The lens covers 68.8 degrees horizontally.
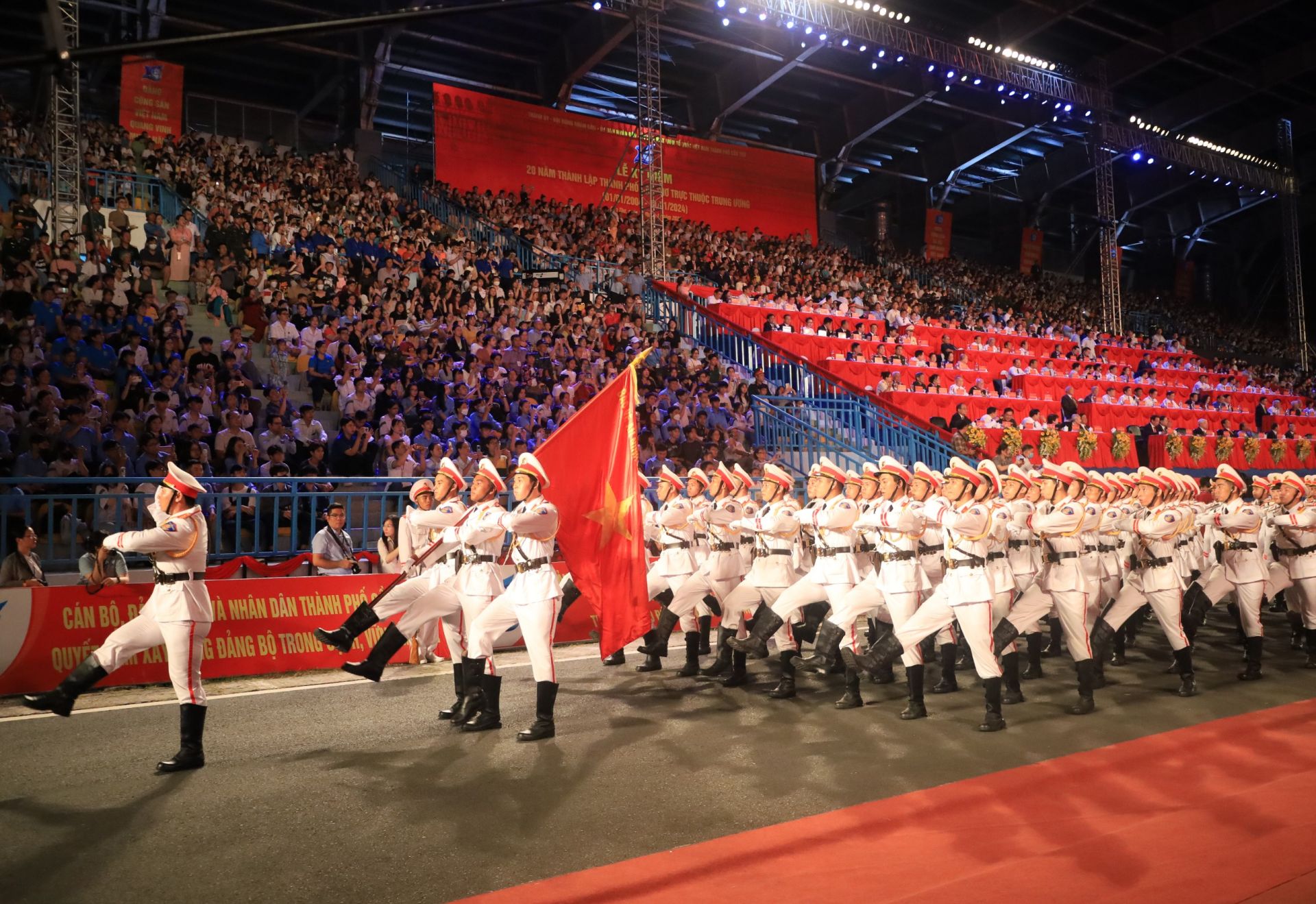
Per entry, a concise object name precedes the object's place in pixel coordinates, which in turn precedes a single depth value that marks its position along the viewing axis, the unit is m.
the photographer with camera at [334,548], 9.95
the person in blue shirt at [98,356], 11.50
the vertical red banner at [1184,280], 42.06
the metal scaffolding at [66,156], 13.97
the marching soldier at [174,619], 6.13
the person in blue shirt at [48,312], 11.98
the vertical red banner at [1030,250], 37.69
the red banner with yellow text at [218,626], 8.09
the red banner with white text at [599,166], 25.75
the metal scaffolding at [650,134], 21.48
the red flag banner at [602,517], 7.81
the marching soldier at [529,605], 7.00
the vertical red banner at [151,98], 21.36
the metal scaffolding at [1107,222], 29.97
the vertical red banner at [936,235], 35.75
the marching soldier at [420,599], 7.23
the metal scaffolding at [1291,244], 34.88
